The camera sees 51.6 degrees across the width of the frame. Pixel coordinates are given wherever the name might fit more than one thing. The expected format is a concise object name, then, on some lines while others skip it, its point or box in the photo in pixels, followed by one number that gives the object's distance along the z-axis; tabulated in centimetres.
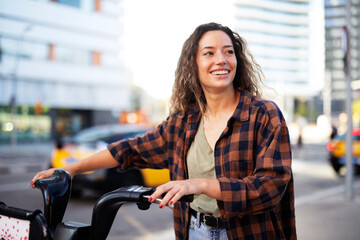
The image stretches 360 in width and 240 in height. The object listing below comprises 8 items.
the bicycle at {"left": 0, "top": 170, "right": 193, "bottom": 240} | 134
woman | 140
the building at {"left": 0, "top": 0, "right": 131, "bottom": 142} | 2511
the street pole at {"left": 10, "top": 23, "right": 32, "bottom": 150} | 2538
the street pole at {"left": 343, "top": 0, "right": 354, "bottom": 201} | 660
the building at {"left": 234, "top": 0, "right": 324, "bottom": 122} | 8218
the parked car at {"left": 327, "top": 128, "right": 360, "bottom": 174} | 1020
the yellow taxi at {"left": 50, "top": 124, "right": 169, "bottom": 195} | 668
